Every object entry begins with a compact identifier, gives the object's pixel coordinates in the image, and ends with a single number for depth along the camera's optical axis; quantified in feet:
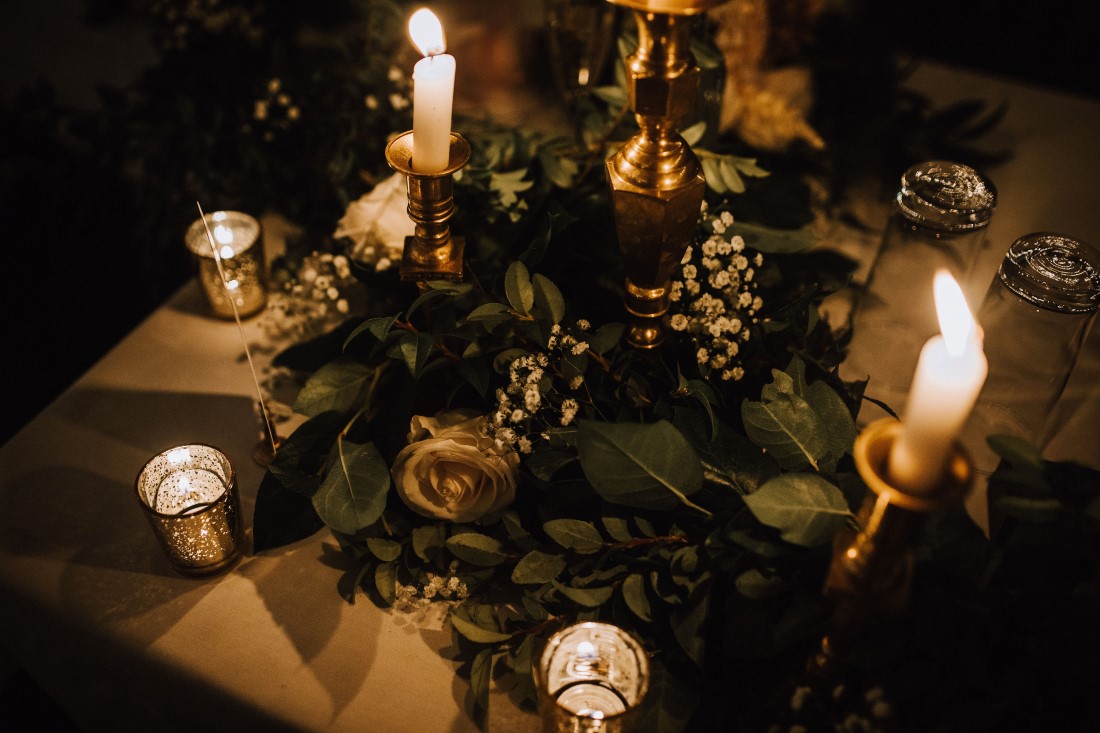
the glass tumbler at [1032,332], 2.78
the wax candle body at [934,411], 1.39
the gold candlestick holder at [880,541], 1.51
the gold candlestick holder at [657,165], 2.04
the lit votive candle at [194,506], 2.48
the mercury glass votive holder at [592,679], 1.99
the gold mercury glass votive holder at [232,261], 3.47
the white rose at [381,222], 3.05
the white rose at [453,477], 2.45
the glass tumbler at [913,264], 3.05
